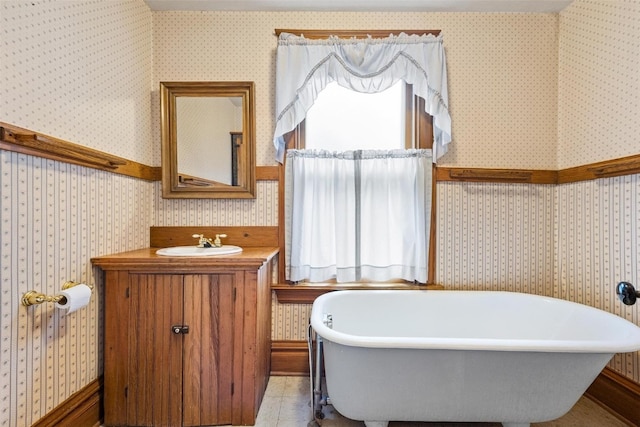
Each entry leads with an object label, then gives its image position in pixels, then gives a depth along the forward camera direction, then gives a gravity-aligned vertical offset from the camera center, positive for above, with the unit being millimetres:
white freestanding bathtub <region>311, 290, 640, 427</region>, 1094 -638
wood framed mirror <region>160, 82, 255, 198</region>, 1896 +477
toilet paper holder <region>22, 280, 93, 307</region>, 1080 -311
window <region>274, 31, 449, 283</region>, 1849 +187
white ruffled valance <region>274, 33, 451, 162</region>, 1843 +902
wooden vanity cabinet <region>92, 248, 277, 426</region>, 1376 -603
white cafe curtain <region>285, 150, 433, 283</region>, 1872 +22
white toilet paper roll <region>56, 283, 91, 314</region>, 1123 -326
